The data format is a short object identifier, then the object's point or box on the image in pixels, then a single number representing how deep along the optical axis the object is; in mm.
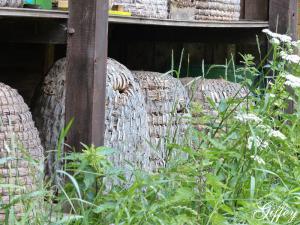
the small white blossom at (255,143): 3609
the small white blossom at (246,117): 3557
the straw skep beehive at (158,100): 5410
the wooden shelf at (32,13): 4254
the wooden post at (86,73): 4230
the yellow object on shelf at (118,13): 4979
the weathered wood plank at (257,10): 6500
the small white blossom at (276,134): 3644
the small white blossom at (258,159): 3549
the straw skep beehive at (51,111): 4648
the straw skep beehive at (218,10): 6160
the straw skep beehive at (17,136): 3906
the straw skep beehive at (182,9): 5840
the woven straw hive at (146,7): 5285
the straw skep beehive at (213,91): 5828
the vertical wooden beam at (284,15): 6297
